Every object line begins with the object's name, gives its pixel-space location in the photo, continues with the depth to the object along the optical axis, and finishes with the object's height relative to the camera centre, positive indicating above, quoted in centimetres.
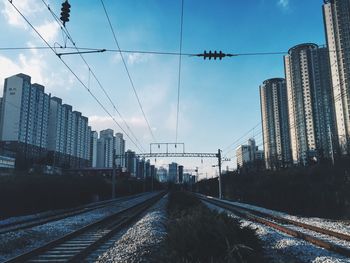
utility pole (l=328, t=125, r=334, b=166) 3614 +544
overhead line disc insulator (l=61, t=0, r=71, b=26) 1148 +590
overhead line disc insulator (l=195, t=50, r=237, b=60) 1314 +507
